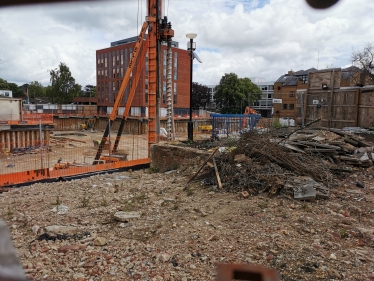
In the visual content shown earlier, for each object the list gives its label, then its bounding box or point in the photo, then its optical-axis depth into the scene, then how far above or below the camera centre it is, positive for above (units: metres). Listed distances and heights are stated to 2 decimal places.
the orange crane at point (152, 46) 15.63 +3.46
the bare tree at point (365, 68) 25.11 +4.02
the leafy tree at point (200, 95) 66.19 +3.55
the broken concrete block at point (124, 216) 5.70 -2.10
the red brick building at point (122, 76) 54.56 +6.70
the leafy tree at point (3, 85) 73.35 +5.69
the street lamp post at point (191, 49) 13.80 +3.00
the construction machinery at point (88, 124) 50.53 -2.64
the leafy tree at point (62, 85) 60.94 +5.02
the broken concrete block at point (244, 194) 6.54 -1.83
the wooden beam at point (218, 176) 7.34 -1.67
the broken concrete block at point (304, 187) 6.12 -1.59
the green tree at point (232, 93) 57.91 +3.63
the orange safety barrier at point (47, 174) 10.74 -2.56
